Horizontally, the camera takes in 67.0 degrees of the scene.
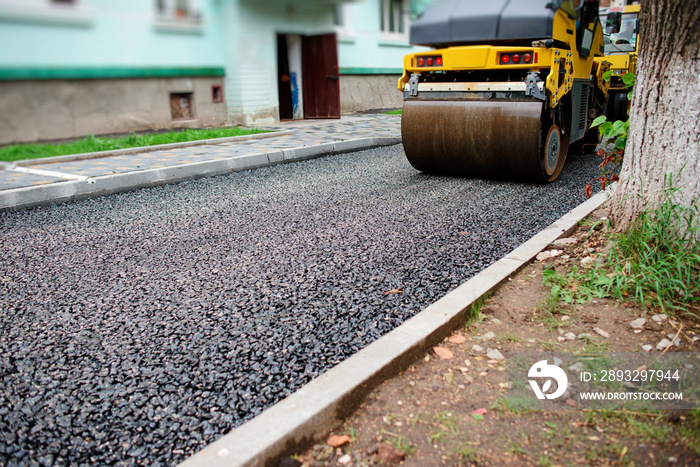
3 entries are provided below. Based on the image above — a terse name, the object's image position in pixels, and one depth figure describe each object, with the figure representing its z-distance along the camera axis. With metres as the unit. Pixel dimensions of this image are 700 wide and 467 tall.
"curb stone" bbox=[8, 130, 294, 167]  7.46
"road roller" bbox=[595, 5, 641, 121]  7.98
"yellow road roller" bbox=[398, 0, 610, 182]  5.03
